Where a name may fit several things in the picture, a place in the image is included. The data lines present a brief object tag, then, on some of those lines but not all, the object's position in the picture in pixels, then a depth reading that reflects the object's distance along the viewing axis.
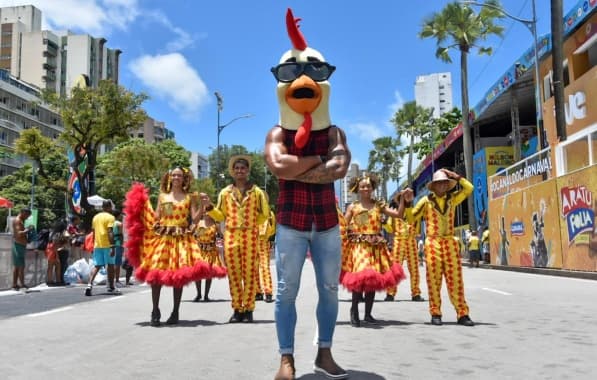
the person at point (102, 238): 11.84
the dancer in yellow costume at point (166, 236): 6.76
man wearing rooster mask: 3.88
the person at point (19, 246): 12.98
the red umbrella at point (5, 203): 23.10
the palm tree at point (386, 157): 68.31
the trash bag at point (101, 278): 15.98
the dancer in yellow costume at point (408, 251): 10.30
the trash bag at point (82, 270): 15.96
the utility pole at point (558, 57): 19.23
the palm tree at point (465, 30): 29.64
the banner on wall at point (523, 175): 20.11
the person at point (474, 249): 25.94
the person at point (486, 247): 29.01
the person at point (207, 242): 10.26
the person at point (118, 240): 13.16
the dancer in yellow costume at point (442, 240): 6.87
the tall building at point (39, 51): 88.25
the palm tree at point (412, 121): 54.62
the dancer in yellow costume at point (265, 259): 10.06
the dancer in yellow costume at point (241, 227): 7.29
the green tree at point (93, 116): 27.61
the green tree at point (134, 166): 42.69
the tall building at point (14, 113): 70.38
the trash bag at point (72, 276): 15.71
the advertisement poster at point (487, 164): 34.22
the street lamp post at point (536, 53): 22.36
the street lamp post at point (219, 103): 38.47
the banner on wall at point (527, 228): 19.23
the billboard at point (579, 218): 16.02
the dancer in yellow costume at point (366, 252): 6.47
